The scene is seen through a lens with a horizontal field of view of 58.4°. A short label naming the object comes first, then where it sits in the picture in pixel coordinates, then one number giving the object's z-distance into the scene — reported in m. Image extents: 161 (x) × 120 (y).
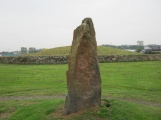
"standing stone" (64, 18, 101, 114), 6.07
